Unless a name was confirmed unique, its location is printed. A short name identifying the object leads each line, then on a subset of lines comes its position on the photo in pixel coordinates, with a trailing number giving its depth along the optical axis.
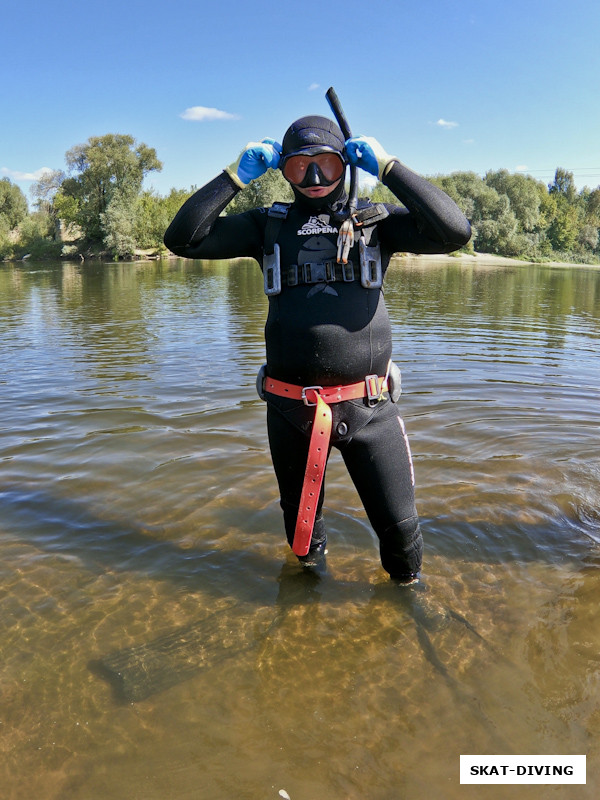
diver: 2.96
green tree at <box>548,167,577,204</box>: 100.88
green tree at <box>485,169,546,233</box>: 78.19
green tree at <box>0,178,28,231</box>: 73.00
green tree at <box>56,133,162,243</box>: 61.28
